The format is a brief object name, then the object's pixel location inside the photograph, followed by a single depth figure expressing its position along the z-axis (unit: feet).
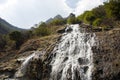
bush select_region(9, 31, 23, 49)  53.41
